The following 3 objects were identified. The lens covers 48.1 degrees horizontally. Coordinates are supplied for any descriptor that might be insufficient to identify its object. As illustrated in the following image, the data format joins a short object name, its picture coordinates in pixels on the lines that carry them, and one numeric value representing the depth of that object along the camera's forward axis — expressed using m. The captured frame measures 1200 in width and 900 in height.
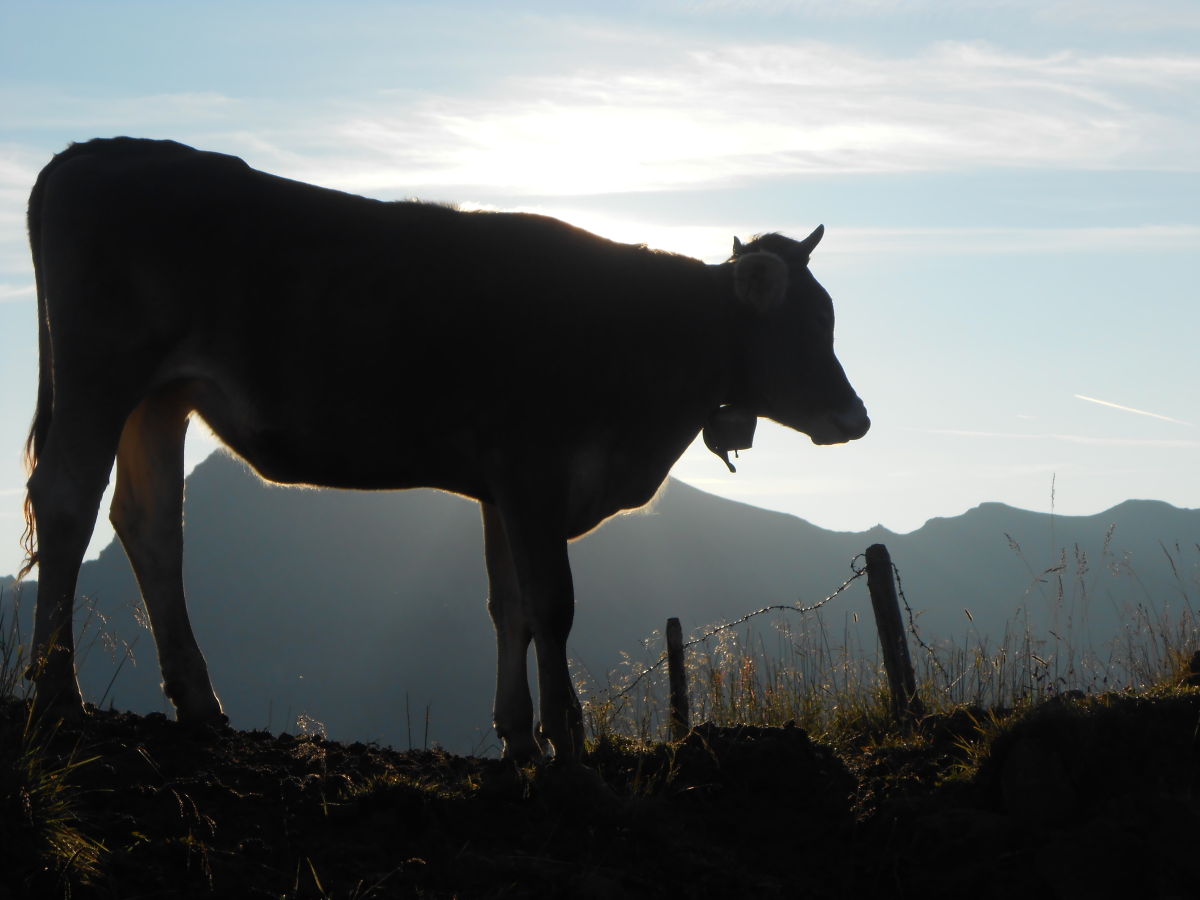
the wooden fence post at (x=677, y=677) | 8.87
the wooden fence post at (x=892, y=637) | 8.38
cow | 6.46
